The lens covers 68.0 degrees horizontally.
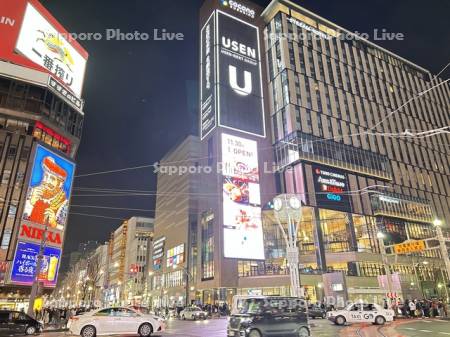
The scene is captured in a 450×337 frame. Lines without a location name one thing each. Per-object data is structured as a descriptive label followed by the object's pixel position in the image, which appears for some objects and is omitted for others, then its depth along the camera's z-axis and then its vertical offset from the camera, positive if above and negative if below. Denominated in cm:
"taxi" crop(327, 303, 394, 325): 2350 -125
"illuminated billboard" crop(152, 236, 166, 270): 10011 +1385
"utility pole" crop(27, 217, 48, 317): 2214 +59
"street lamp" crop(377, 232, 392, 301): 3090 +224
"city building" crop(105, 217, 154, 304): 11444 +1399
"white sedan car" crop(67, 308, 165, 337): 1580 -97
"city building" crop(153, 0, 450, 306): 6119 +2749
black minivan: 1387 -84
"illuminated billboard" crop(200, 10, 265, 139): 7006 +4537
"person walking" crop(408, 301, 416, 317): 3133 -134
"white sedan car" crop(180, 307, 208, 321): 3731 -149
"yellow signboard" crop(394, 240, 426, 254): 2897 +405
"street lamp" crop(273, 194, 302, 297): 2823 +708
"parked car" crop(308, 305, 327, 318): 3432 -147
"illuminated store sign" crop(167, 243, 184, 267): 8431 +1096
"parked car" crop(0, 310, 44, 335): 2069 -117
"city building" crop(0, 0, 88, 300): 3838 +2181
